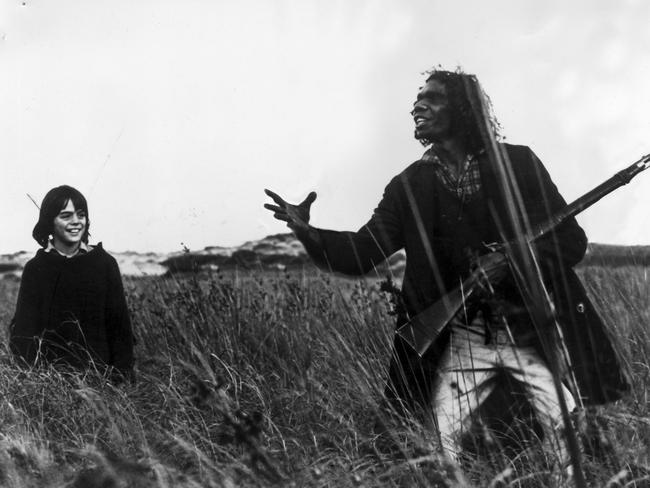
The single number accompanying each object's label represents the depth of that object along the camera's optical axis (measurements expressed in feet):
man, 10.69
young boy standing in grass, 14.75
